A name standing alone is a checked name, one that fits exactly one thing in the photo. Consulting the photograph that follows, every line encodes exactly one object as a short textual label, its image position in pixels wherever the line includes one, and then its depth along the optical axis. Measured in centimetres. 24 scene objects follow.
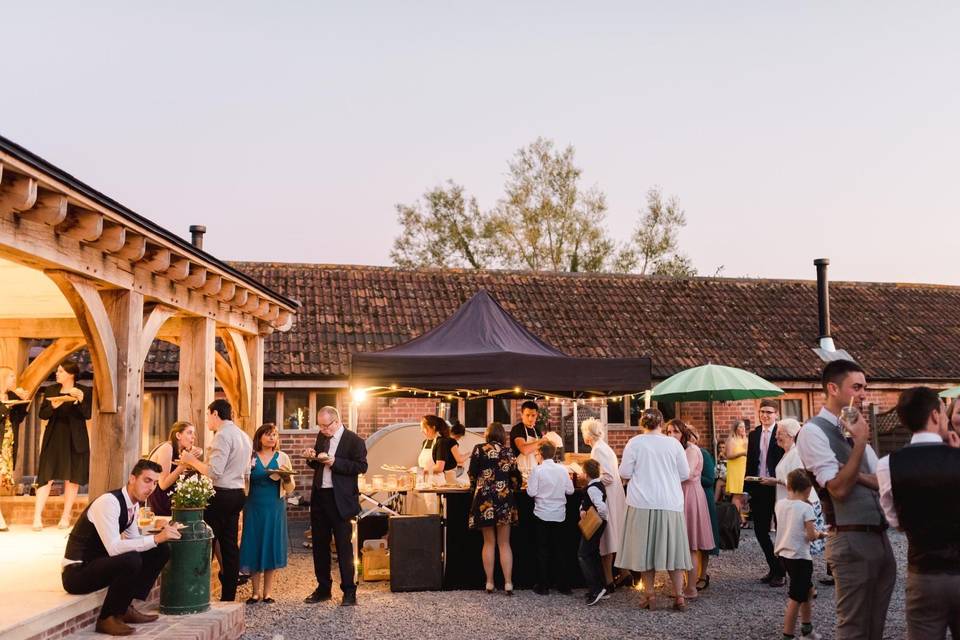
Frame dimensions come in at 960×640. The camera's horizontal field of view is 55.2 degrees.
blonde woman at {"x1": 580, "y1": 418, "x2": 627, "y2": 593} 896
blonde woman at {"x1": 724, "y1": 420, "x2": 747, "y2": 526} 1117
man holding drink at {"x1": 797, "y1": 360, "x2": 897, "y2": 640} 455
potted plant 703
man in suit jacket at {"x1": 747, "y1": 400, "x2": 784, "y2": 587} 934
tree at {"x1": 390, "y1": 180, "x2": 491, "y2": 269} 3459
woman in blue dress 834
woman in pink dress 877
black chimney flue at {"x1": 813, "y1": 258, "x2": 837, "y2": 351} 1975
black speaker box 914
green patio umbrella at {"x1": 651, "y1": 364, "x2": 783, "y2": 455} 1209
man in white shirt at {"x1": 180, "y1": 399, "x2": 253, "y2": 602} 805
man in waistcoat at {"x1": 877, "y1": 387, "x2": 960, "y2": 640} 406
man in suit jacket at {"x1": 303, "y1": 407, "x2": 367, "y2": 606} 839
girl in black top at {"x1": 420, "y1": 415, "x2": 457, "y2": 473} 1070
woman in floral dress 882
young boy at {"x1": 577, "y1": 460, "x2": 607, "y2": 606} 872
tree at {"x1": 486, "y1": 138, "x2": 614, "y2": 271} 3341
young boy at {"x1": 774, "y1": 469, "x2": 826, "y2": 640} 666
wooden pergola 608
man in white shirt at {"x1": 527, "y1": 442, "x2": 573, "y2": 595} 895
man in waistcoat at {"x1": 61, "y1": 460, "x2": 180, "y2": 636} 623
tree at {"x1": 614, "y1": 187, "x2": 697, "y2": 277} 3488
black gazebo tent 975
